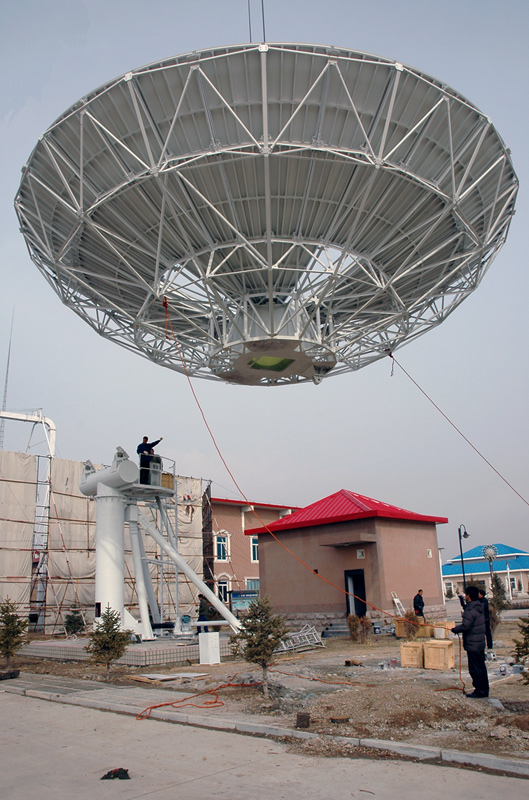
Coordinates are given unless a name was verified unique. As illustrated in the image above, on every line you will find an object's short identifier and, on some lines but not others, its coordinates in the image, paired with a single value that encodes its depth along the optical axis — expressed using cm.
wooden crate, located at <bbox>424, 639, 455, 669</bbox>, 1259
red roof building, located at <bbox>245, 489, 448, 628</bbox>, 2369
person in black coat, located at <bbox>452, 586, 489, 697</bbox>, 880
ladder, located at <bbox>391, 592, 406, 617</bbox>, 2288
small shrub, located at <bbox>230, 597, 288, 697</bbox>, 996
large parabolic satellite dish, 1248
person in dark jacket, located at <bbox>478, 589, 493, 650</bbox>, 944
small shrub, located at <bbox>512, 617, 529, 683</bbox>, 828
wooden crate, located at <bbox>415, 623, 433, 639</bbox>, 1958
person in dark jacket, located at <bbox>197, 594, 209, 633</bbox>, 2087
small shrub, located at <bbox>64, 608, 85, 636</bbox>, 2781
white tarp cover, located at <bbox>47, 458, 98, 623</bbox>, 3085
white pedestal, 1530
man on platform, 1961
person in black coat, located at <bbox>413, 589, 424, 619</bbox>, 2198
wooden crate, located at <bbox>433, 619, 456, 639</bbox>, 1762
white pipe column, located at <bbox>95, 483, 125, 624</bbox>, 1805
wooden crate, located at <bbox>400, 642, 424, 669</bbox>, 1290
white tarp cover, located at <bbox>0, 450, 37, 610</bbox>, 2919
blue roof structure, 7250
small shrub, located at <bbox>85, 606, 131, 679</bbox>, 1361
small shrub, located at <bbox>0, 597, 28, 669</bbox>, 1563
